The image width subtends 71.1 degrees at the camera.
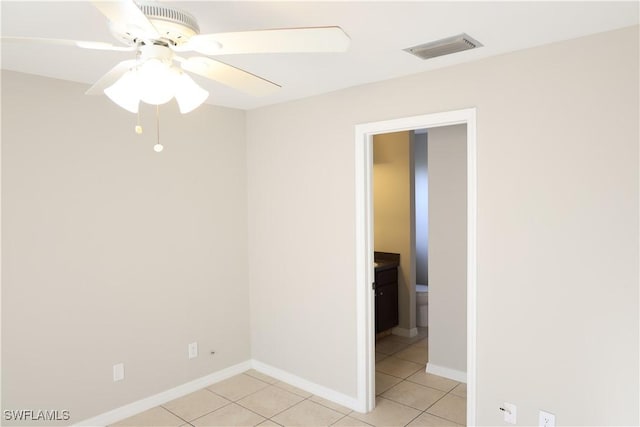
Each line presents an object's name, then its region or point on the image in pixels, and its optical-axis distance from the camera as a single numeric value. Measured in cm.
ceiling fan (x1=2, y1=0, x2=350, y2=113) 139
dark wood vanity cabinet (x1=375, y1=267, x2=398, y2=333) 467
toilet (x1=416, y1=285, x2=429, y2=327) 528
